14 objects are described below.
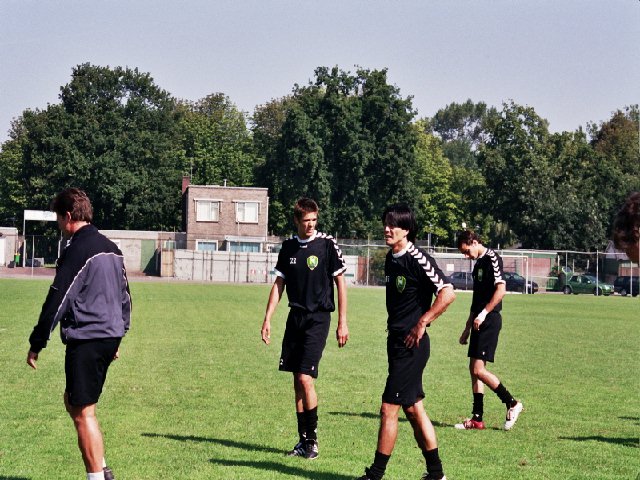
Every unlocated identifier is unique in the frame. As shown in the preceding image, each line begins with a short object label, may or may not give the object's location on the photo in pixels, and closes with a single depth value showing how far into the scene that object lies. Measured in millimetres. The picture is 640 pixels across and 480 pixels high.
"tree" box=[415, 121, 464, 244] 93712
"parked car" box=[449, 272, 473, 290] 61156
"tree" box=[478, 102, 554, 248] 81062
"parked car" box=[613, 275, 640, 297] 63719
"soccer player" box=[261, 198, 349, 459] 9078
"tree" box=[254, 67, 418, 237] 80062
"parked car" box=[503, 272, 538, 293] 61250
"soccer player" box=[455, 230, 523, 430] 10602
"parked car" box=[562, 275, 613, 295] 63500
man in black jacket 6855
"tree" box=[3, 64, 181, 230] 79812
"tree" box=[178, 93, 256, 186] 95312
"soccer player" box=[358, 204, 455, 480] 7496
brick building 77250
